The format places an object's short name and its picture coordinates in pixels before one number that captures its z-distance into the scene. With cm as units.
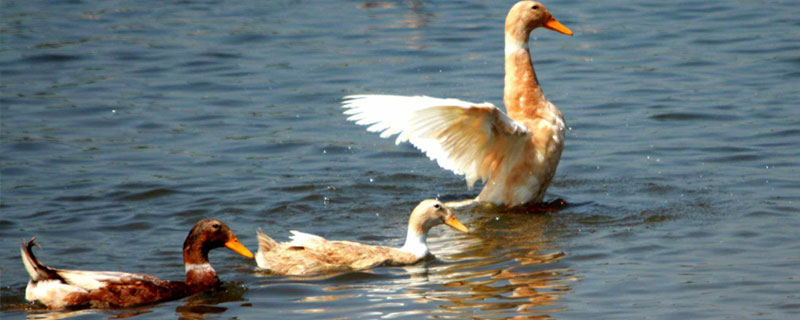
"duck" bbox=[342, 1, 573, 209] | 1837
